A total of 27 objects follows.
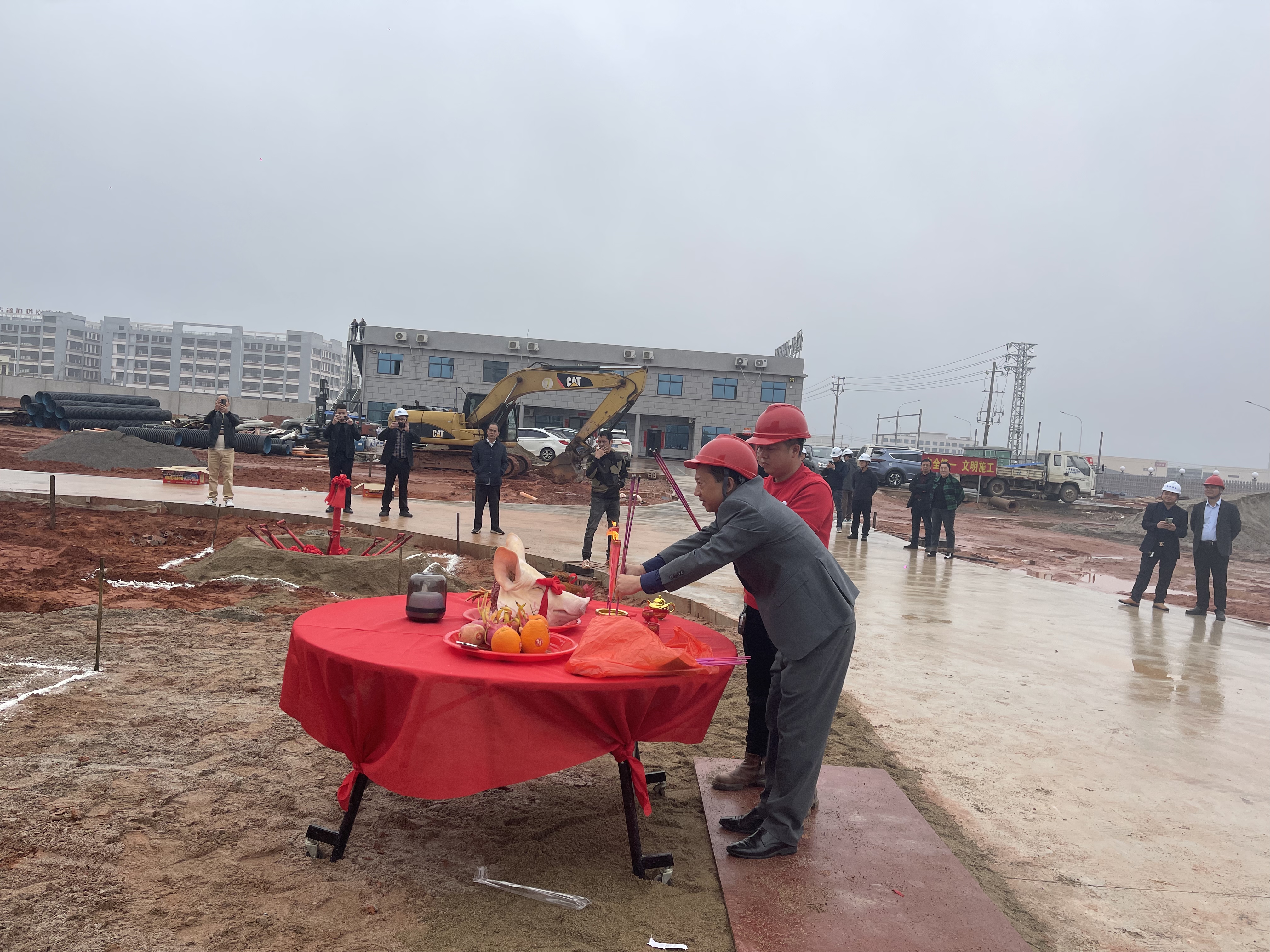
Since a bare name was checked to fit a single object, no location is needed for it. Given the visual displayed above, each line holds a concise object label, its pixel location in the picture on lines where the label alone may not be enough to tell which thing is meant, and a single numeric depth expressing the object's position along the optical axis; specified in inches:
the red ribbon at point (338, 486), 310.8
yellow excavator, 864.3
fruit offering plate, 108.6
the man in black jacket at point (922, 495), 541.3
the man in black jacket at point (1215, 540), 361.7
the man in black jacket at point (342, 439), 434.0
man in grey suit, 114.2
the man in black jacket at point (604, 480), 370.0
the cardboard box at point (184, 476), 575.2
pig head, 117.3
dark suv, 1251.2
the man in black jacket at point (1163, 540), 383.6
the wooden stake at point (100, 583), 181.8
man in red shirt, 139.6
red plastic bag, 105.0
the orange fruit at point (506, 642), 109.1
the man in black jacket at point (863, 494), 576.4
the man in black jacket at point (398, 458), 478.3
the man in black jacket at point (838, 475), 661.3
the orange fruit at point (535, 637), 111.1
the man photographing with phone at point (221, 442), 442.9
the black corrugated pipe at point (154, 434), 873.5
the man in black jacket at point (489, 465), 430.3
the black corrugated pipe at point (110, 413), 1024.2
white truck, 1214.3
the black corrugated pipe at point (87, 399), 1061.1
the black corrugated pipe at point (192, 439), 927.7
